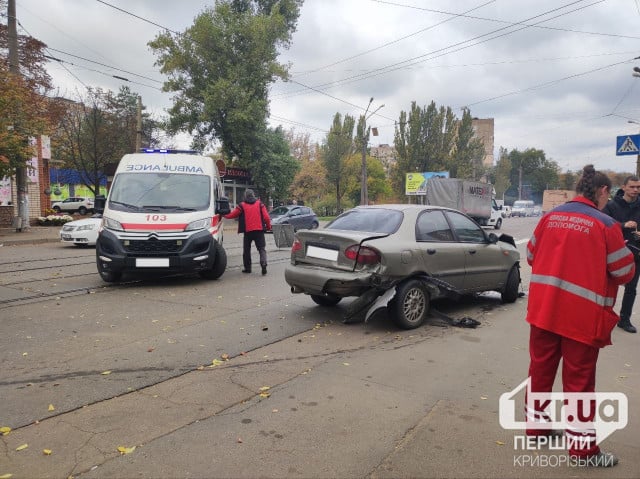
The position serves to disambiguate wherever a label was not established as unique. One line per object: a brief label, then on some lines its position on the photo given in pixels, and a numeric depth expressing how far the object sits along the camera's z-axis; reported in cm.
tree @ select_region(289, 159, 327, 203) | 5244
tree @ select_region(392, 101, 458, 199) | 4928
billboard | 4706
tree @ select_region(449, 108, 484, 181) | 5149
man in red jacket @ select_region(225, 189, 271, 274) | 1002
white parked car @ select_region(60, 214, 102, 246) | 1605
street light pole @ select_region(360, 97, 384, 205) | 3358
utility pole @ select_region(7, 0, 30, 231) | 1964
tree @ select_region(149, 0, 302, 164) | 2909
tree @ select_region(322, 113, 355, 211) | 4516
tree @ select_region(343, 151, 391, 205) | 4834
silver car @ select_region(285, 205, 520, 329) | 589
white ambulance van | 838
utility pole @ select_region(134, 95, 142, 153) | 2638
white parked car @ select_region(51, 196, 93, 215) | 4050
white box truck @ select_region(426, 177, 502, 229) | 2872
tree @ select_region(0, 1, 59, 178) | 1759
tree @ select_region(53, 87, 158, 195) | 3203
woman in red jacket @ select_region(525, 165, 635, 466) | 292
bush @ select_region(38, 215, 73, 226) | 2458
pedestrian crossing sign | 1297
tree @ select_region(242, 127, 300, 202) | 3225
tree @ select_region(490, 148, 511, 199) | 8238
